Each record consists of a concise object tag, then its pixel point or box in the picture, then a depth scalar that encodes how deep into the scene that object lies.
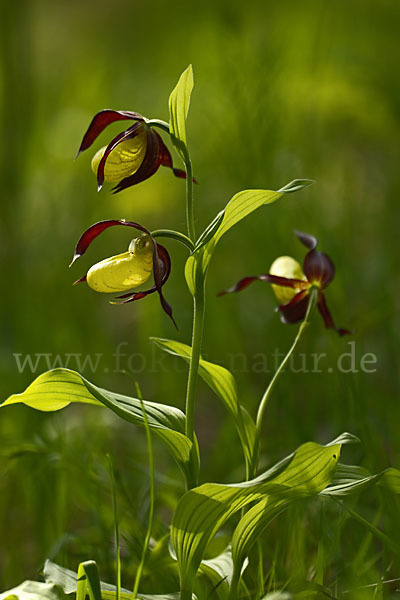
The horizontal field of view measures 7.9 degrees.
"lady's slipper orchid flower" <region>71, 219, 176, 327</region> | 1.38
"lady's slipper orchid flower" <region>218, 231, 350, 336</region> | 1.43
